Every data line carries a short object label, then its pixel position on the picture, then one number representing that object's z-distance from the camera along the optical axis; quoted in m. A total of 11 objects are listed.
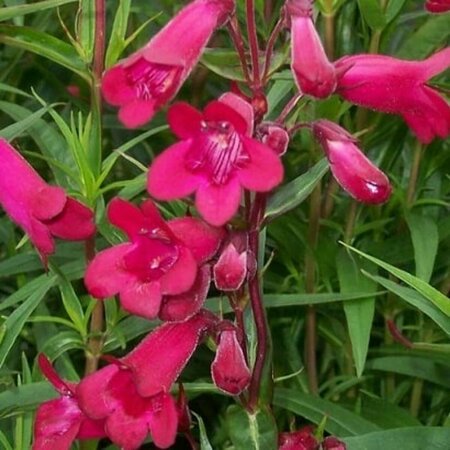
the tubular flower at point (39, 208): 0.27
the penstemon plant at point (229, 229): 0.24
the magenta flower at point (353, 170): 0.25
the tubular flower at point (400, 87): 0.26
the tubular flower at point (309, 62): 0.23
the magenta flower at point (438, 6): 0.29
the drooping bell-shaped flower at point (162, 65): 0.24
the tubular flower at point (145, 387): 0.26
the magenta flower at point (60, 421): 0.29
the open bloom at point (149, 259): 0.24
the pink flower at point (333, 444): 0.28
